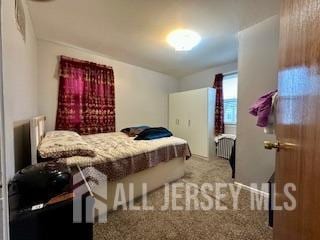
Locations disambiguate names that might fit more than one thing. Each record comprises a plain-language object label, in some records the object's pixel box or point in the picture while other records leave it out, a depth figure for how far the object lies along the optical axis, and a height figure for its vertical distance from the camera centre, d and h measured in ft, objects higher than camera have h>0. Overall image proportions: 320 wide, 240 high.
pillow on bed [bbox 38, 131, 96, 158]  5.35 -1.09
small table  3.07 -1.97
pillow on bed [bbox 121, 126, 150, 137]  11.32 -1.16
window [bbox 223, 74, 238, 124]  13.71 +1.28
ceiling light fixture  8.49 +3.65
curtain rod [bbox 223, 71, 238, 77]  13.37 +3.01
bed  5.95 -1.87
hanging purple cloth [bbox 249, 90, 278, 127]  4.60 +0.10
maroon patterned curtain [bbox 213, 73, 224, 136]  13.99 +0.90
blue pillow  9.68 -1.13
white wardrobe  13.26 -0.40
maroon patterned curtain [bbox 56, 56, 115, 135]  10.87 +1.00
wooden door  2.21 -0.06
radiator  13.34 -2.45
